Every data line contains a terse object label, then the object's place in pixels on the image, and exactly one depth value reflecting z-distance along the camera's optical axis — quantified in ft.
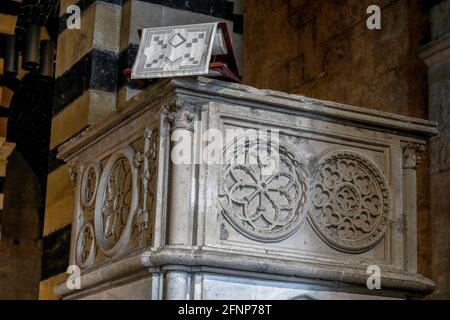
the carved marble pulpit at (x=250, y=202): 12.07
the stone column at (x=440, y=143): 18.62
